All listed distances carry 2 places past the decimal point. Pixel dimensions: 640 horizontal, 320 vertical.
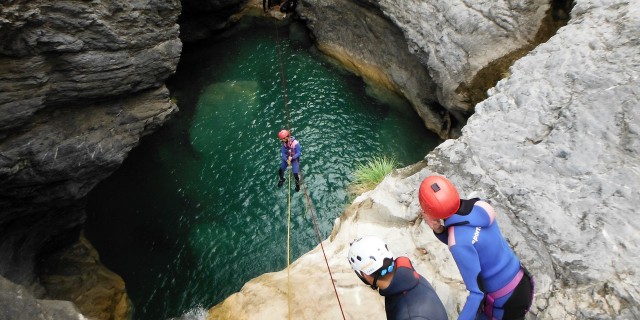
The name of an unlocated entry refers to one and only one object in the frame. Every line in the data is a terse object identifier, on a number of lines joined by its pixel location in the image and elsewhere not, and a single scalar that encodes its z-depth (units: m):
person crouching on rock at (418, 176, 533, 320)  4.37
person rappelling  11.95
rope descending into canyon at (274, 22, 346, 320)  7.24
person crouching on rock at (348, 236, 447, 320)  4.08
